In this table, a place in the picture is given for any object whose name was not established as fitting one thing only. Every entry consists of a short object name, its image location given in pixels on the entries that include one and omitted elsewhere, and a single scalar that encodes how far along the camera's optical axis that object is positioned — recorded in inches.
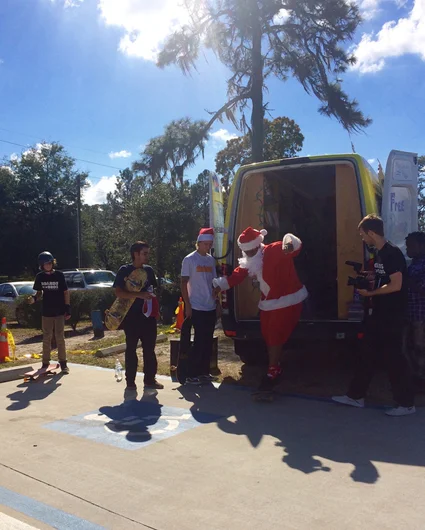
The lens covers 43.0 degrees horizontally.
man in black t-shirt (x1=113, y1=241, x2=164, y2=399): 243.9
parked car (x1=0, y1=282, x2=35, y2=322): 679.7
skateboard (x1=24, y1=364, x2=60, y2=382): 277.4
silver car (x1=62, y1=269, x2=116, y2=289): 736.7
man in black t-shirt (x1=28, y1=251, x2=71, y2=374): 291.4
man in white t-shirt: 248.5
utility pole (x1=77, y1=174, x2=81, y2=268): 1293.1
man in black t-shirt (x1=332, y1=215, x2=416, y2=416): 194.2
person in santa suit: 224.2
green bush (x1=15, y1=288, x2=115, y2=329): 536.1
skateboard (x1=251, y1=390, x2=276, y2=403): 218.2
